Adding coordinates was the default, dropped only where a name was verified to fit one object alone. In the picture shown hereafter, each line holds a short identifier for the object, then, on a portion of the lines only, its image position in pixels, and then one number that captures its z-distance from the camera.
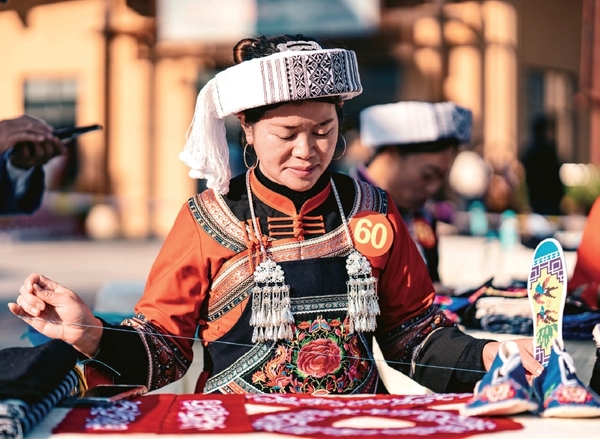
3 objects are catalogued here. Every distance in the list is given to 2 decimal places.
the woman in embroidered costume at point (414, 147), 7.38
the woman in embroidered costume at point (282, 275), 4.28
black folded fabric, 3.29
